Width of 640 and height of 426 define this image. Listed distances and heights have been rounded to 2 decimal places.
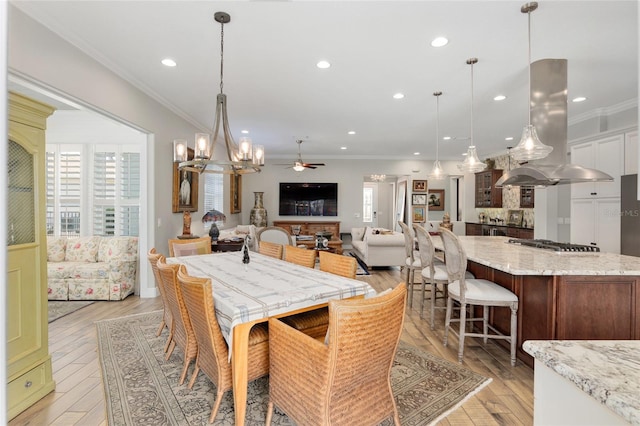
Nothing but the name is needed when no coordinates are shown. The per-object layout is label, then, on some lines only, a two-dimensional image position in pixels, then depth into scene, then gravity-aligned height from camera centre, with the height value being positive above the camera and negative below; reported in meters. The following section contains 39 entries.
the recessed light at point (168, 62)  3.07 +1.52
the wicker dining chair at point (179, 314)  1.97 -0.70
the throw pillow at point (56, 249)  4.39 -0.55
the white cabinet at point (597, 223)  4.08 -0.16
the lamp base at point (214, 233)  5.14 -0.37
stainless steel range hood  2.95 +0.86
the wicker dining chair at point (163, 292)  2.30 -0.62
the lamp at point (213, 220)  5.16 -0.15
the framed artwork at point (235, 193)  7.42 +0.46
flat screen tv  8.67 +0.35
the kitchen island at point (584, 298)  2.12 -0.62
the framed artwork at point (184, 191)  4.60 +0.33
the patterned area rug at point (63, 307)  3.52 -1.20
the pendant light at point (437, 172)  4.52 +0.60
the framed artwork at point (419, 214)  8.96 -0.08
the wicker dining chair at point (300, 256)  2.90 -0.44
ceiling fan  6.70 +1.01
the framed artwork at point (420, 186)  8.89 +0.74
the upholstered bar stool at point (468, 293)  2.44 -0.67
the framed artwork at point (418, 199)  8.93 +0.36
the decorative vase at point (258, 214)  8.23 -0.08
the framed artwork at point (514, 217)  7.37 -0.14
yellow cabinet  1.87 -0.30
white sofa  5.97 -0.76
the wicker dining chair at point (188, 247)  3.62 -0.44
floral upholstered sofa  4.05 -0.78
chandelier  2.52 +0.55
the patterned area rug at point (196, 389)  1.82 -1.22
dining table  1.60 -0.50
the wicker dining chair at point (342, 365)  1.29 -0.71
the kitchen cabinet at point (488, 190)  7.71 +0.55
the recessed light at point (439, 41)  2.64 +1.50
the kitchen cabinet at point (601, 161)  4.05 +0.73
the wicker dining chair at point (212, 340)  1.64 -0.75
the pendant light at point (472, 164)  3.68 +0.58
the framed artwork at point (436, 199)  9.76 +0.40
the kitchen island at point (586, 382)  0.55 -0.34
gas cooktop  2.83 -0.34
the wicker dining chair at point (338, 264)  2.44 -0.45
